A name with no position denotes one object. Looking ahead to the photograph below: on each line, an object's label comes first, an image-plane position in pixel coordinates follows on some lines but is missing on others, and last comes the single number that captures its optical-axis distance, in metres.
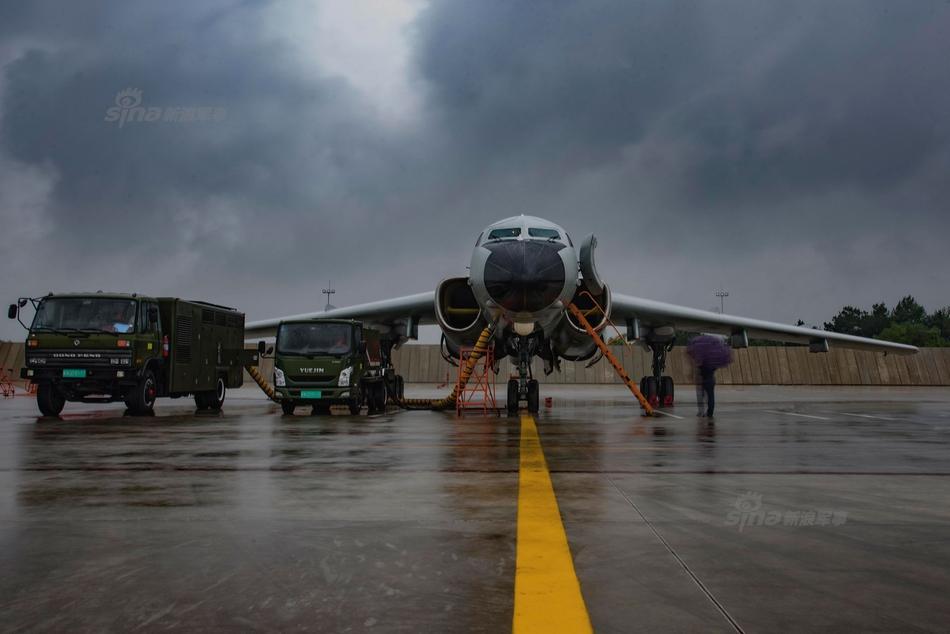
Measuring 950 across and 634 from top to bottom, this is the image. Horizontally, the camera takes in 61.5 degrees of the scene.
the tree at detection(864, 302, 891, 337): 97.94
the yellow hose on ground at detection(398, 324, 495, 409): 15.69
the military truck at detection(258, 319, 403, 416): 15.30
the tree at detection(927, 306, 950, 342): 90.56
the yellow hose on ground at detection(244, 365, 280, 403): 19.99
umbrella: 15.17
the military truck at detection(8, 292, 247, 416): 14.23
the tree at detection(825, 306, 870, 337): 99.44
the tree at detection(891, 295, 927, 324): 99.88
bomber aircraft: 14.08
